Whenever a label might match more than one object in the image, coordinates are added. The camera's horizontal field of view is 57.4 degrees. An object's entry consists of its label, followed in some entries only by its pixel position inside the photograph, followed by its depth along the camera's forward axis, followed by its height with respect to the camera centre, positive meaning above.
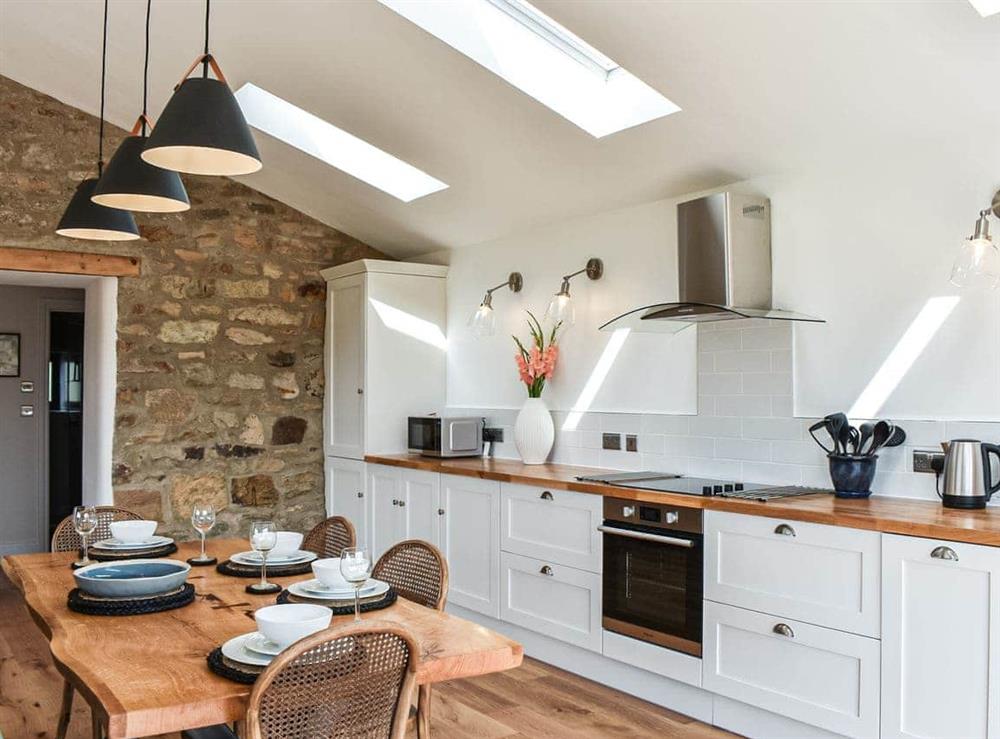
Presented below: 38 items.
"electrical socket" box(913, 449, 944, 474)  3.27 -0.25
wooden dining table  1.66 -0.57
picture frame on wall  6.93 +0.25
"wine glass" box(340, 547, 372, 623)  2.11 -0.41
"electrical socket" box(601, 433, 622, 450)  4.59 -0.26
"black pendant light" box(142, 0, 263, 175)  2.13 +0.62
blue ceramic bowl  2.38 -0.52
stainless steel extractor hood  3.69 +0.54
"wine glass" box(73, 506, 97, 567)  2.79 -0.41
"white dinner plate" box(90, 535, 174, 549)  3.08 -0.53
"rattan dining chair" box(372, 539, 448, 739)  2.51 -0.56
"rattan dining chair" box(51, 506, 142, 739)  3.16 -0.58
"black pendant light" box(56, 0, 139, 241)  3.02 +0.56
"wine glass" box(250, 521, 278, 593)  2.50 -0.42
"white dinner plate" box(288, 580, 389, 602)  2.36 -0.53
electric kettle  3.07 -0.28
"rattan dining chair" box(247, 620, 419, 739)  1.68 -0.57
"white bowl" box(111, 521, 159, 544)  3.15 -0.50
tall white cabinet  5.66 +0.13
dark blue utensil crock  3.35 -0.30
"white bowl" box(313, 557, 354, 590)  2.40 -0.50
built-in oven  3.51 -0.73
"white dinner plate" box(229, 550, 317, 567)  2.81 -0.53
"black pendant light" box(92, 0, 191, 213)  2.60 +0.60
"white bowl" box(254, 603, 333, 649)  1.85 -0.48
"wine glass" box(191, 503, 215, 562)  2.83 -0.40
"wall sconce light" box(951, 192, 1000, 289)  2.95 +0.45
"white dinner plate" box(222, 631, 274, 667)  1.82 -0.54
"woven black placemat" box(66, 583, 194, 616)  2.30 -0.55
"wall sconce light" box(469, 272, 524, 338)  5.20 +0.43
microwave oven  5.21 -0.27
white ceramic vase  4.84 -0.22
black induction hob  3.52 -0.39
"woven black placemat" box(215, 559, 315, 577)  2.73 -0.55
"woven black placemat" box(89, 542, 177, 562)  2.97 -0.55
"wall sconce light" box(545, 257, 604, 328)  4.66 +0.47
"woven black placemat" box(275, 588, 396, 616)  2.29 -0.55
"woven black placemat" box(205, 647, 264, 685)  1.77 -0.55
